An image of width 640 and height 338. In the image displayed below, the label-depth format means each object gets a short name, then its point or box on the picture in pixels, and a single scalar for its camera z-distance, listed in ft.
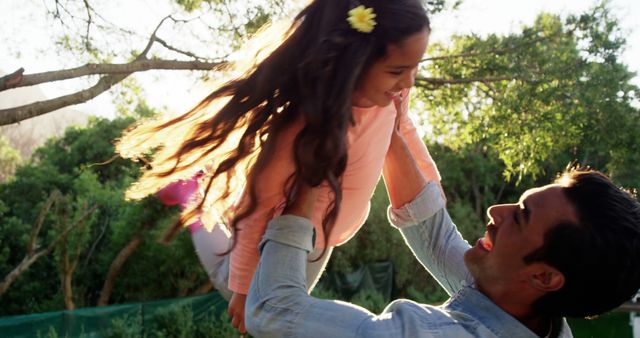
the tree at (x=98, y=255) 30.50
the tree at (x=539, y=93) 24.35
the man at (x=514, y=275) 4.83
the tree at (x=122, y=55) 15.24
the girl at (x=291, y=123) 5.55
